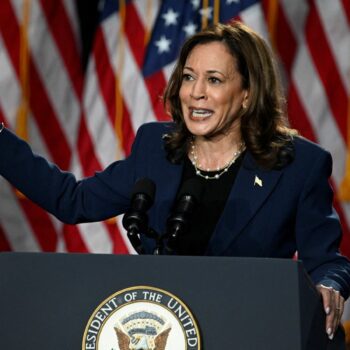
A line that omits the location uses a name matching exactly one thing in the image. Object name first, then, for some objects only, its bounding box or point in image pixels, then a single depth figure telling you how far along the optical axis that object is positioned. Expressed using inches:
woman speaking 260.2
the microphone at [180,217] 247.9
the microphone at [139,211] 248.1
